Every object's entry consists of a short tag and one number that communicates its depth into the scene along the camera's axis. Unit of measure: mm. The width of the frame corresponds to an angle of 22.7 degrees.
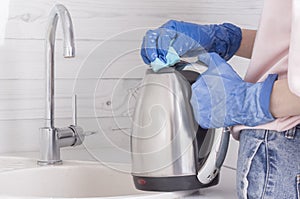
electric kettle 1369
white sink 1636
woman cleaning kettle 1208
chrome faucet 1689
